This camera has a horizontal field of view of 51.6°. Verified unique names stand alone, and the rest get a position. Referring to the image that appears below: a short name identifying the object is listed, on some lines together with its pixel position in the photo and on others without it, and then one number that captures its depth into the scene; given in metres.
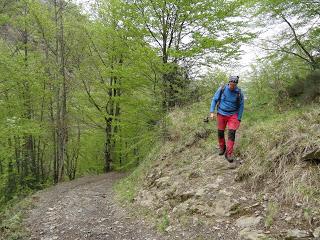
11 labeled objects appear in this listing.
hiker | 7.36
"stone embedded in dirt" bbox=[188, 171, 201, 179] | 7.69
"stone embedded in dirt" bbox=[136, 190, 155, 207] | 8.17
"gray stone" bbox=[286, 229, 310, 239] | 4.54
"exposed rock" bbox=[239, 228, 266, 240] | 4.89
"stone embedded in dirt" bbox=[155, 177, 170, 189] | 8.42
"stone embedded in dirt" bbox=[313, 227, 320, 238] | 4.43
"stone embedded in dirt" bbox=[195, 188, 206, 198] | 6.77
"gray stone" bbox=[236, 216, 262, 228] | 5.27
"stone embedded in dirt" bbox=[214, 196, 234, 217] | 5.90
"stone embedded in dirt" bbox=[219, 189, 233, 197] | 6.28
